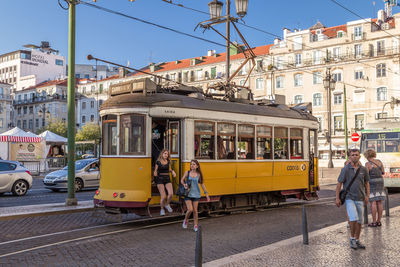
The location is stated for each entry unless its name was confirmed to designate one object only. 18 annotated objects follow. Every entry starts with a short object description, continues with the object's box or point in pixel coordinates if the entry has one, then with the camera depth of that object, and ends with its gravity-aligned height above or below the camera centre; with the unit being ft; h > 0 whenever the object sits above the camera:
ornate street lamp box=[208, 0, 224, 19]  55.88 +17.08
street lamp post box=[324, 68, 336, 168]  114.73 +17.10
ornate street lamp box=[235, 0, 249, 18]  54.29 +16.89
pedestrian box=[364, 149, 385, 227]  33.30 -2.29
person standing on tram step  34.22 -1.48
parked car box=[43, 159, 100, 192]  67.72 -3.35
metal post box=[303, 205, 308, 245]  26.81 -4.47
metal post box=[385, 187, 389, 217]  38.60 -4.58
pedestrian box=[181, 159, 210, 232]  32.40 -2.16
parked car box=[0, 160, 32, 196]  61.31 -3.18
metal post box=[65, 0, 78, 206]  45.37 +4.44
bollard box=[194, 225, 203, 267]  18.00 -3.77
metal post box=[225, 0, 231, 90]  56.01 +14.20
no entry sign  97.24 +3.27
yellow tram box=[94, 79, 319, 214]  34.94 +0.68
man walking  25.40 -2.18
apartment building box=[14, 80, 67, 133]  295.89 +32.64
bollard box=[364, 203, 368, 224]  34.88 -4.72
